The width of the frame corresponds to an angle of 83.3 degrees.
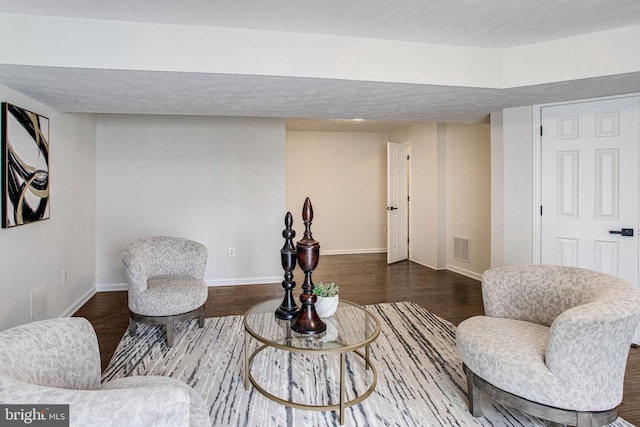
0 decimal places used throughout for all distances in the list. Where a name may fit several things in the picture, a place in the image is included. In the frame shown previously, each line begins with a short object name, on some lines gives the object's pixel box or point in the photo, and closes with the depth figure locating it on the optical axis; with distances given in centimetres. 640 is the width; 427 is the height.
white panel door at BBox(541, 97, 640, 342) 287
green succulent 232
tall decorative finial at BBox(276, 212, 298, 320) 234
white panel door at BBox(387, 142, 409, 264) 615
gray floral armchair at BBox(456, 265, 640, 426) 159
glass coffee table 193
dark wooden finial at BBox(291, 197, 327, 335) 215
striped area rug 198
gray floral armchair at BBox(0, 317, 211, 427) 99
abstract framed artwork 249
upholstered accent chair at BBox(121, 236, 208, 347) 285
